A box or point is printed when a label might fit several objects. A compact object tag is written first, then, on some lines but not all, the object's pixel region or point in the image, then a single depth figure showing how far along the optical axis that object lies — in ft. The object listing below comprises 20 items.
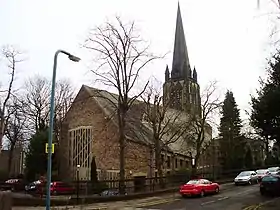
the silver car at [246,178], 84.81
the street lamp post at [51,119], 35.01
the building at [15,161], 145.03
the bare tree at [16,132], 107.44
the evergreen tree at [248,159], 125.25
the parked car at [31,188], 68.19
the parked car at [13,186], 80.64
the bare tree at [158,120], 80.96
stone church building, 98.21
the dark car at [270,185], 61.84
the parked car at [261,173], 92.26
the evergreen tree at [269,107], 60.83
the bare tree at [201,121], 91.89
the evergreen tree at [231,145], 118.12
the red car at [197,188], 62.86
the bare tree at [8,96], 83.95
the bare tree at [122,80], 70.91
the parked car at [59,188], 64.77
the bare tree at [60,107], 118.94
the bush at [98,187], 63.42
